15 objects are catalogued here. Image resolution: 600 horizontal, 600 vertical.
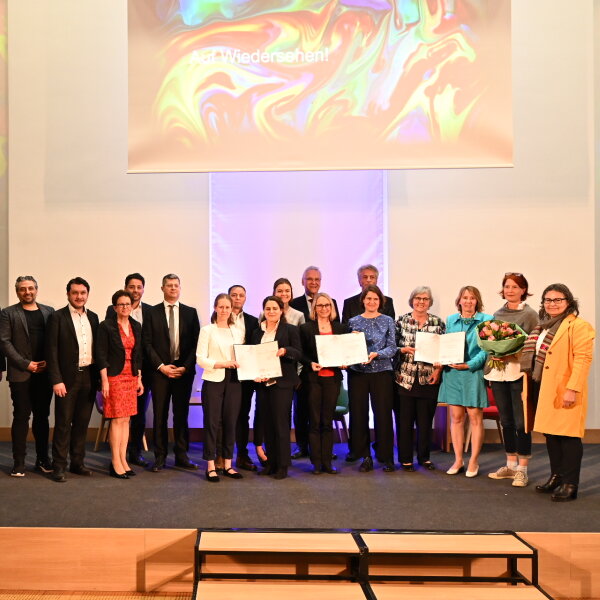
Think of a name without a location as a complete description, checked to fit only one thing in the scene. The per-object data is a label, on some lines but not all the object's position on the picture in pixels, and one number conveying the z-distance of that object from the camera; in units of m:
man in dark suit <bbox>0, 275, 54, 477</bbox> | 5.38
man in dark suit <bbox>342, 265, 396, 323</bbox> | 5.95
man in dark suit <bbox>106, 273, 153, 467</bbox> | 5.75
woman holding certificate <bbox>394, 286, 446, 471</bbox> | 5.50
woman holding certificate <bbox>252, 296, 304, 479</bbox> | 5.34
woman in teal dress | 5.35
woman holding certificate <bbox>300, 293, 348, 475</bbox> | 5.48
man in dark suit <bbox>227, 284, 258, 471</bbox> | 5.59
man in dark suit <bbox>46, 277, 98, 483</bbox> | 5.29
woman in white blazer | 5.31
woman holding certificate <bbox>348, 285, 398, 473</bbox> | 5.52
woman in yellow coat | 4.71
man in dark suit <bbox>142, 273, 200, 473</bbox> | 5.60
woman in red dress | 5.27
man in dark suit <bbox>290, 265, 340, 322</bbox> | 6.10
